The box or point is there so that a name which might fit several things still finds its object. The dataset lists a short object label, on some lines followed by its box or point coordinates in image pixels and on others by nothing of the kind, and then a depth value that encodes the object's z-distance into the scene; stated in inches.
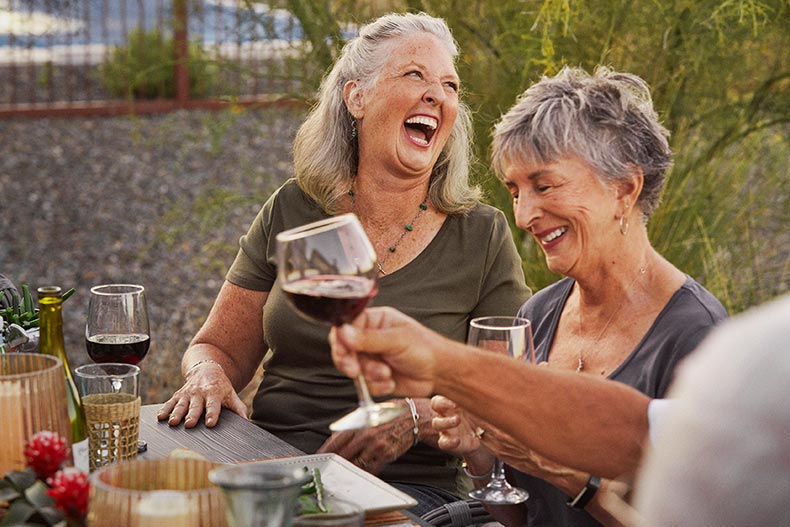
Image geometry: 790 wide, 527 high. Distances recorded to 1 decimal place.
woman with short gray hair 89.5
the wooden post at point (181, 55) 252.5
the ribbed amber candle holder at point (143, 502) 53.5
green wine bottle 76.9
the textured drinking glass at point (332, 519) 57.2
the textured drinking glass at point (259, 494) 51.0
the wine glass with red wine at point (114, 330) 90.7
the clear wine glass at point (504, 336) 75.0
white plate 73.0
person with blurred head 35.8
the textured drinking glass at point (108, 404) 78.1
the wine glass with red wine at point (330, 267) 62.2
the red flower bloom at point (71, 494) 59.0
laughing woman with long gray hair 114.0
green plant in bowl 85.1
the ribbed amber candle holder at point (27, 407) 64.5
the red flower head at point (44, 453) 63.3
